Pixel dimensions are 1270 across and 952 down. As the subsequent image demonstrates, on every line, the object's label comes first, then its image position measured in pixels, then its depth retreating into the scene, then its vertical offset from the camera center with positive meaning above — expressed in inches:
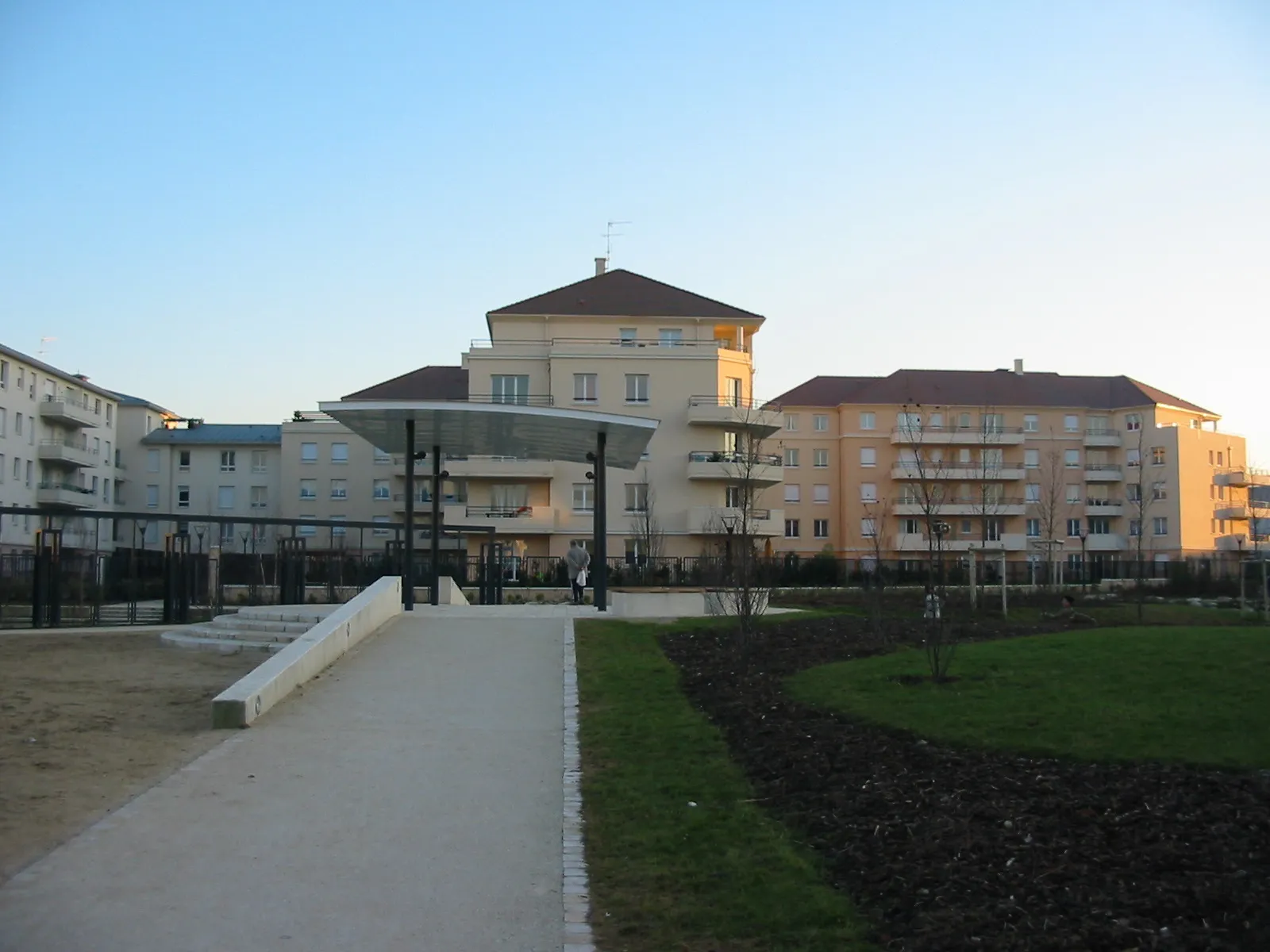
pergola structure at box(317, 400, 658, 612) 917.2 +100.5
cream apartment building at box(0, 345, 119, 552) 2513.5 +262.3
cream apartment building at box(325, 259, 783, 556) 2245.3 +244.3
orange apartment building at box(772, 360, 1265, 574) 2923.2 +218.8
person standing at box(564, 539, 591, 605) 1176.1 -18.0
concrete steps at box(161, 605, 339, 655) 808.9 -58.1
